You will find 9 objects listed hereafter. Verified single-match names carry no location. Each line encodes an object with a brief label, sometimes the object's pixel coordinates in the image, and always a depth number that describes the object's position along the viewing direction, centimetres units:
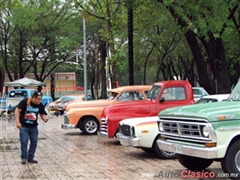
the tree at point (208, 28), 1465
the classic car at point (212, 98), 1244
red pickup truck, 1255
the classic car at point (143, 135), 1031
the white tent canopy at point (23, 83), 2947
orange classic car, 1648
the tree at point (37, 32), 3281
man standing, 1022
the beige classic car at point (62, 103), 3112
